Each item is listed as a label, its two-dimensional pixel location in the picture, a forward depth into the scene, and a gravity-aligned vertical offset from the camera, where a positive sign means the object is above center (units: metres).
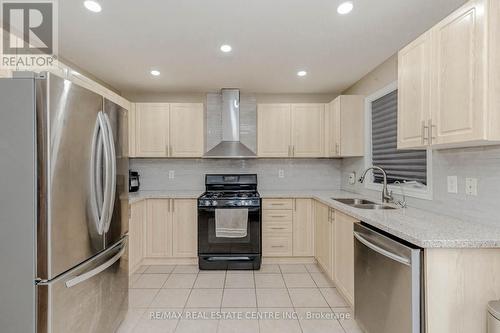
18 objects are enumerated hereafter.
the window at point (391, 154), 2.29 +0.11
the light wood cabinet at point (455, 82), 1.30 +0.47
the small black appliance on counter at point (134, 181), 3.75 -0.20
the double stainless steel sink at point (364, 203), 2.52 -0.39
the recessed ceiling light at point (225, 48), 2.43 +1.11
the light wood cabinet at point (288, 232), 3.48 -0.84
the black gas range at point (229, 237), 3.25 -0.87
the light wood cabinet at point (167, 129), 3.71 +0.53
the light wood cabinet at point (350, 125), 3.36 +0.52
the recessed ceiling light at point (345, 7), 1.80 +1.10
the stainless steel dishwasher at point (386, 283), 1.36 -0.70
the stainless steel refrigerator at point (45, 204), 1.25 -0.18
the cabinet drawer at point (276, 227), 3.47 -0.80
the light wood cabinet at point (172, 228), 3.43 -0.80
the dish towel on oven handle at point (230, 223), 3.25 -0.69
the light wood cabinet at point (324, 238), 2.78 -0.82
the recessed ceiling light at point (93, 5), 1.77 +1.10
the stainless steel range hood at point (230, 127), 3.69 +0.55
